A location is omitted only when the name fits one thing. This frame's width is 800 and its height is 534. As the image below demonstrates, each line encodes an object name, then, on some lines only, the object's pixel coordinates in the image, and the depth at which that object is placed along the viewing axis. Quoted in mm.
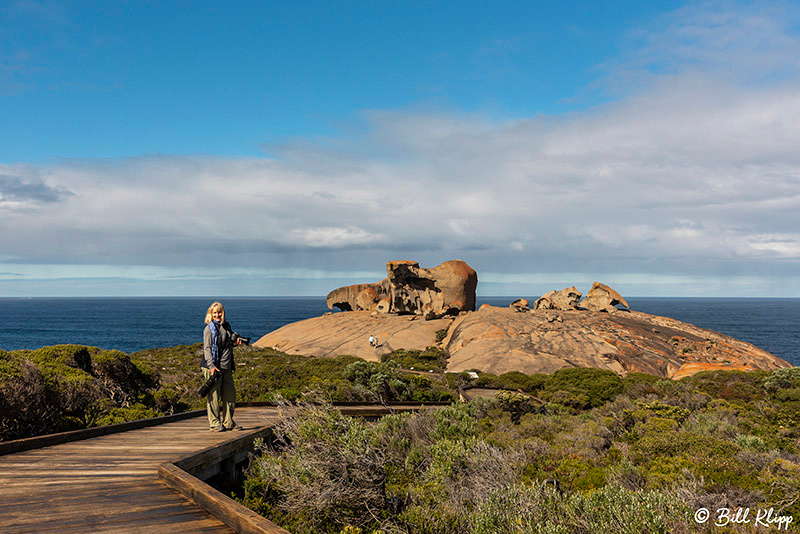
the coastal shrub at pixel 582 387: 17156
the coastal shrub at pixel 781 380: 18516
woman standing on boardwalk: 7242
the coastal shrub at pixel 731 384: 18234
